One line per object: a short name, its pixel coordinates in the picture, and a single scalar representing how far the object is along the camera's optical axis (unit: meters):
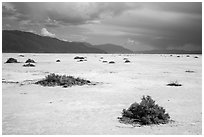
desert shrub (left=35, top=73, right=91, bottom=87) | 15.19
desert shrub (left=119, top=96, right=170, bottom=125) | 7.73
